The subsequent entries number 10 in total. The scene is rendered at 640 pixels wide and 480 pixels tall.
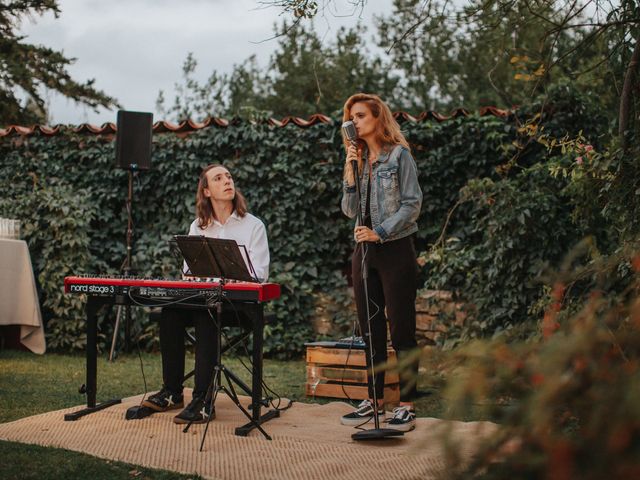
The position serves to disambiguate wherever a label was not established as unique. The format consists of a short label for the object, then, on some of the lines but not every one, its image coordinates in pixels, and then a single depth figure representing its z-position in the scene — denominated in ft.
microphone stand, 11.09
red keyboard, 11.82
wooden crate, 15.49
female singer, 12.28
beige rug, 9.76
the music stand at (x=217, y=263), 11.44
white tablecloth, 21.16
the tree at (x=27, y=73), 39.05
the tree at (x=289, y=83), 48.55
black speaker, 20.70
